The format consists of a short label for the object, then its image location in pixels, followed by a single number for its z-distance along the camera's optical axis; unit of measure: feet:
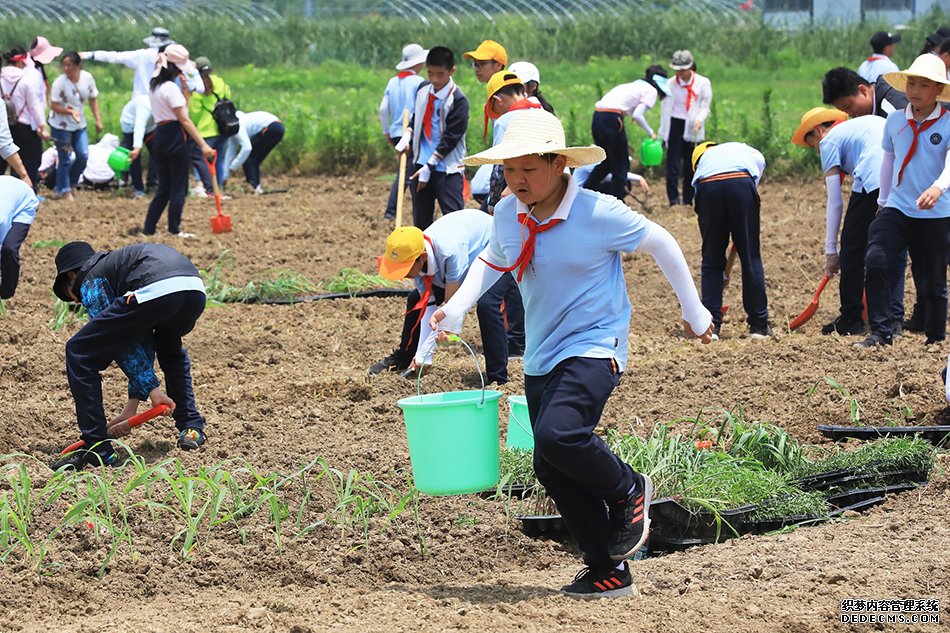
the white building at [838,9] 259.39
